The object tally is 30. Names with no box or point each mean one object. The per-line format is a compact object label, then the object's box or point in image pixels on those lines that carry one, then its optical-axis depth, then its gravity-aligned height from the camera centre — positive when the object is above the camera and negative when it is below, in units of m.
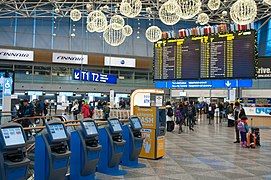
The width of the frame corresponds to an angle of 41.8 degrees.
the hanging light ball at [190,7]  11.37 +2.87
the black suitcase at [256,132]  11.93 -1.20
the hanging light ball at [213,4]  15.93 +4.23
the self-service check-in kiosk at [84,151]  5.88 -0.93
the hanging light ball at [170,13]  12.59 +3.11
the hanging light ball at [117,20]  15.45 +3.33
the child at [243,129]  11.87 -1.08
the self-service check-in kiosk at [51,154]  4.89 -0.82
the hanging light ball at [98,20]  14.27 +3.06
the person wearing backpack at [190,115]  18.03 -0.95
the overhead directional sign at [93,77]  15.79 +0.87
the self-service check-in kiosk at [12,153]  4.09 -0.70
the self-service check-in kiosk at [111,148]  6.89 -1.03
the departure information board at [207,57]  12.02 +1.45
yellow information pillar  8.75 -0.93
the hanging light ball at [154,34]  15.31 +2.68
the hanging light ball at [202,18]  18.58 +4.11
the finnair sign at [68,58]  33.03 +3.50
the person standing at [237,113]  12.91 -0.65
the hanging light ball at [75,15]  17.22 +3.96
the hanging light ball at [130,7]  12.89 +3.28
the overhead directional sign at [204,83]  12.11 +0.48
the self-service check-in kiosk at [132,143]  7.79 -1.06
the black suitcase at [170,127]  16.96 -1.48
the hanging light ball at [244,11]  11.03 +2.69
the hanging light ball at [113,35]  14.77 +2.67
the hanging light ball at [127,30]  18.06 +3.37
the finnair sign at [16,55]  31.12 +3.58
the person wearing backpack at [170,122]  16.78 -1.24
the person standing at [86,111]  18.06 -0.80
